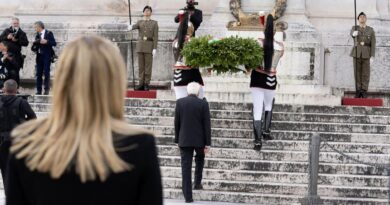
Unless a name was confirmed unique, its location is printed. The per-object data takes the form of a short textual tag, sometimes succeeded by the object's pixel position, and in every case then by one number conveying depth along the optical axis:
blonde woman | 3.52
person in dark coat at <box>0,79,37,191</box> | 12.16
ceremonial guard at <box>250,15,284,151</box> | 15.33
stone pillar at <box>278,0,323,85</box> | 20.08
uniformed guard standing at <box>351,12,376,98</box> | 19.92
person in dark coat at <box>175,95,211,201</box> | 13.02
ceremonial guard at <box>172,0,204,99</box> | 15.93
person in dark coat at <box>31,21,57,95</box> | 19.86
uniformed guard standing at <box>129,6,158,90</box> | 20.31
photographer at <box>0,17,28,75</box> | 19.89
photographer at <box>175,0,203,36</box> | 17.05
